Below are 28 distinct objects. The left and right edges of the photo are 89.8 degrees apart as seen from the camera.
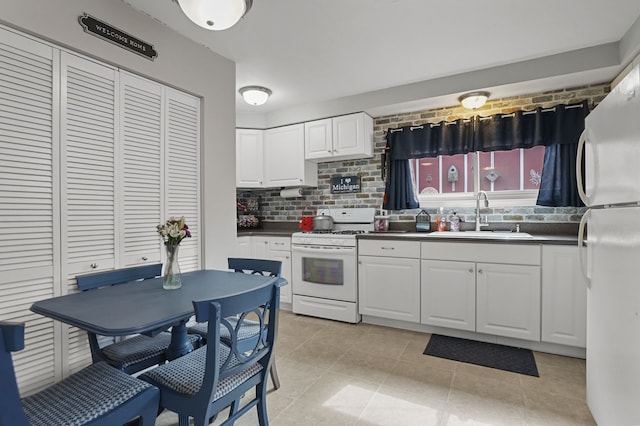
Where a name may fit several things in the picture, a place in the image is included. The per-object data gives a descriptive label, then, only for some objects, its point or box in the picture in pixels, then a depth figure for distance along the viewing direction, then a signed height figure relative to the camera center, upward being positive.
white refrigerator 1.28 -0.19
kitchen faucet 3.27 +0.06
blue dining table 1.21 -0.41
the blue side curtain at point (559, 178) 2.89 +0.31
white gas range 3.35 -0.68
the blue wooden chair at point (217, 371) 1.21 -0.69
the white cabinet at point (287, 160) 4.04 +0.67
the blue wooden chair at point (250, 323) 1.78 -0.68
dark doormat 2.42 -1.16
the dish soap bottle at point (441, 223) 3.45 -0.12
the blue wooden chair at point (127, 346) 1.62 -0.72
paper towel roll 4.29 +0.25
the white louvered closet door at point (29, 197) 1.60 +0.08
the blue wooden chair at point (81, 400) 0.88 -0.68
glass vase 1.72 -0.33
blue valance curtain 2.91 +0.71
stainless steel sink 2.73 -0.21
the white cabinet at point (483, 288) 2.61 -0.65
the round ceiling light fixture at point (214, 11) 1.59 +1.02
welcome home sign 1.88 +1.10
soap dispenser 3.40 -0.12
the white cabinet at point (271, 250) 3.79 -0.46
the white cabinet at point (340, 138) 3.69 +0.88
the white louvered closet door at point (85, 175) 1.82 +0.22
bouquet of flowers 1.72 -0.11
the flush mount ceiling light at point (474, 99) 3.09 +1.10
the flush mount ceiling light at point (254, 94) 3.37 +1.24
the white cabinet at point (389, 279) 3.05 -0.66
